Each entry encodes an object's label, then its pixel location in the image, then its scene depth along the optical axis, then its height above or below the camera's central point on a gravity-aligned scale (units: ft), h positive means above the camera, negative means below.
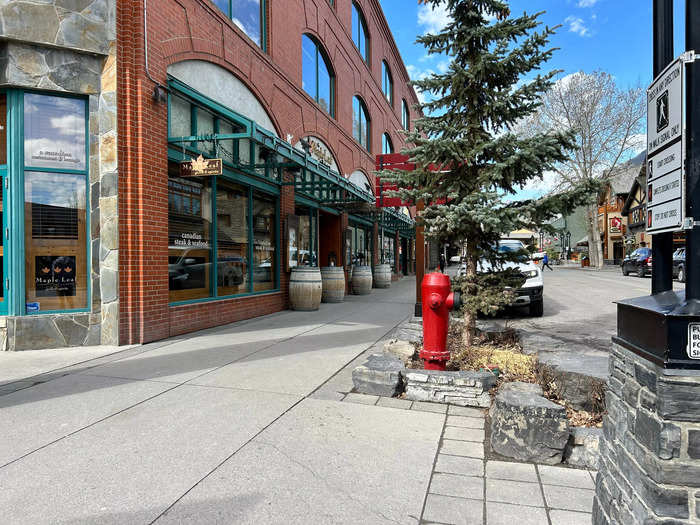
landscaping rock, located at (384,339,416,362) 16.20 -3.44
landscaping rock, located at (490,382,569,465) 9.31 -3.75
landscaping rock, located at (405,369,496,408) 12.61 -3.77
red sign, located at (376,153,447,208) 28.91 +6.77
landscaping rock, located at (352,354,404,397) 13.25 -3.68
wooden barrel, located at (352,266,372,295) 46.01 -2.13
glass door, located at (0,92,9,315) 19.58 +3.66
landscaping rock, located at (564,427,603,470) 9.32 -4.15
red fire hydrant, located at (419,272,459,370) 14.01 -1.87
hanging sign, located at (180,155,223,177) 20.78 +4.70
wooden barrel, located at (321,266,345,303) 38.70 -2.14
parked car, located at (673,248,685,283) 54.08 -0.66
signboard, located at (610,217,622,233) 149.74 +12.54
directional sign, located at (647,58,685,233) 6.47 +1.76
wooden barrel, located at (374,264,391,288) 55.88 -2.07
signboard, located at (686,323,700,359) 5.12 -0.97
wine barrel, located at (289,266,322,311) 33.30 -2.09
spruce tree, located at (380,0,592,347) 15.35 +4.15
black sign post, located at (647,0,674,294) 7.72 +3.57
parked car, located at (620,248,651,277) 71.05 -0.54
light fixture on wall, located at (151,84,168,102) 21.15 +8.34
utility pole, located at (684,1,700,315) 6.09 +1.78
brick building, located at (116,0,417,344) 20.48 +6.36
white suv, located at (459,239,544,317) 28.96 -2.18
